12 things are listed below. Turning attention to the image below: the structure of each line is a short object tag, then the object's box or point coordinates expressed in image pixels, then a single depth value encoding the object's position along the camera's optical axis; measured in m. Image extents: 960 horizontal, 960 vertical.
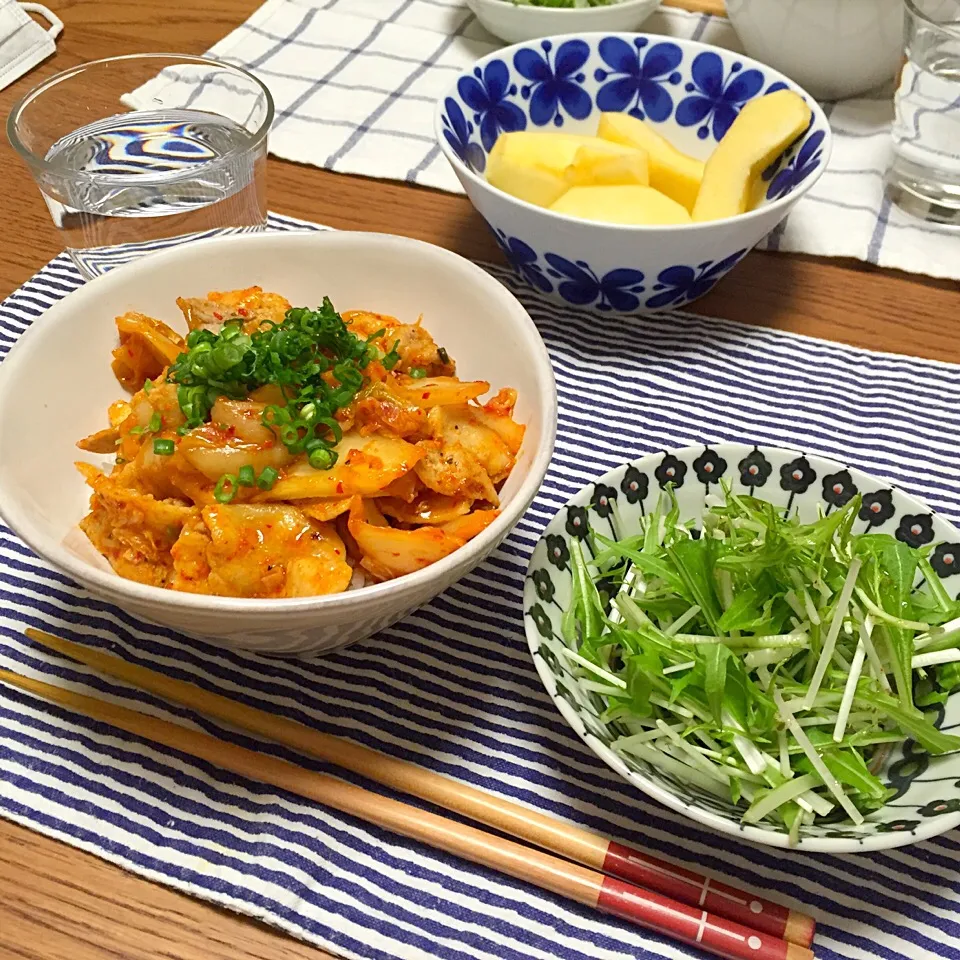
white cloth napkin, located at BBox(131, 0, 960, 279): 0.49
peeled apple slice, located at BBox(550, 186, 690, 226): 0.43
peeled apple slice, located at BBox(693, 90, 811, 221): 0.44
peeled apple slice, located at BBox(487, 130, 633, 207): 0.45
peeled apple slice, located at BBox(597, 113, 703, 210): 0.46
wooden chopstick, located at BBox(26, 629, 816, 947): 0.28
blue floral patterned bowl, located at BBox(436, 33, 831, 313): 0.42
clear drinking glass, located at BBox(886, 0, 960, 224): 0.48
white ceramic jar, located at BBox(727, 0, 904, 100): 0.53
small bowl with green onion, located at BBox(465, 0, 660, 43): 0.56
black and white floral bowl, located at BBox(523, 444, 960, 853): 0.27
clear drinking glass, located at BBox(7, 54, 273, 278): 0.43
